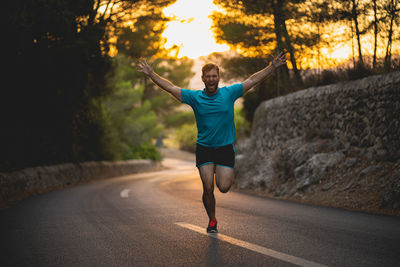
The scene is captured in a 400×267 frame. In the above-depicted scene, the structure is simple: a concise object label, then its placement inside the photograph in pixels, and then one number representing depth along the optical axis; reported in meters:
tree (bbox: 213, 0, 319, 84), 14.02
